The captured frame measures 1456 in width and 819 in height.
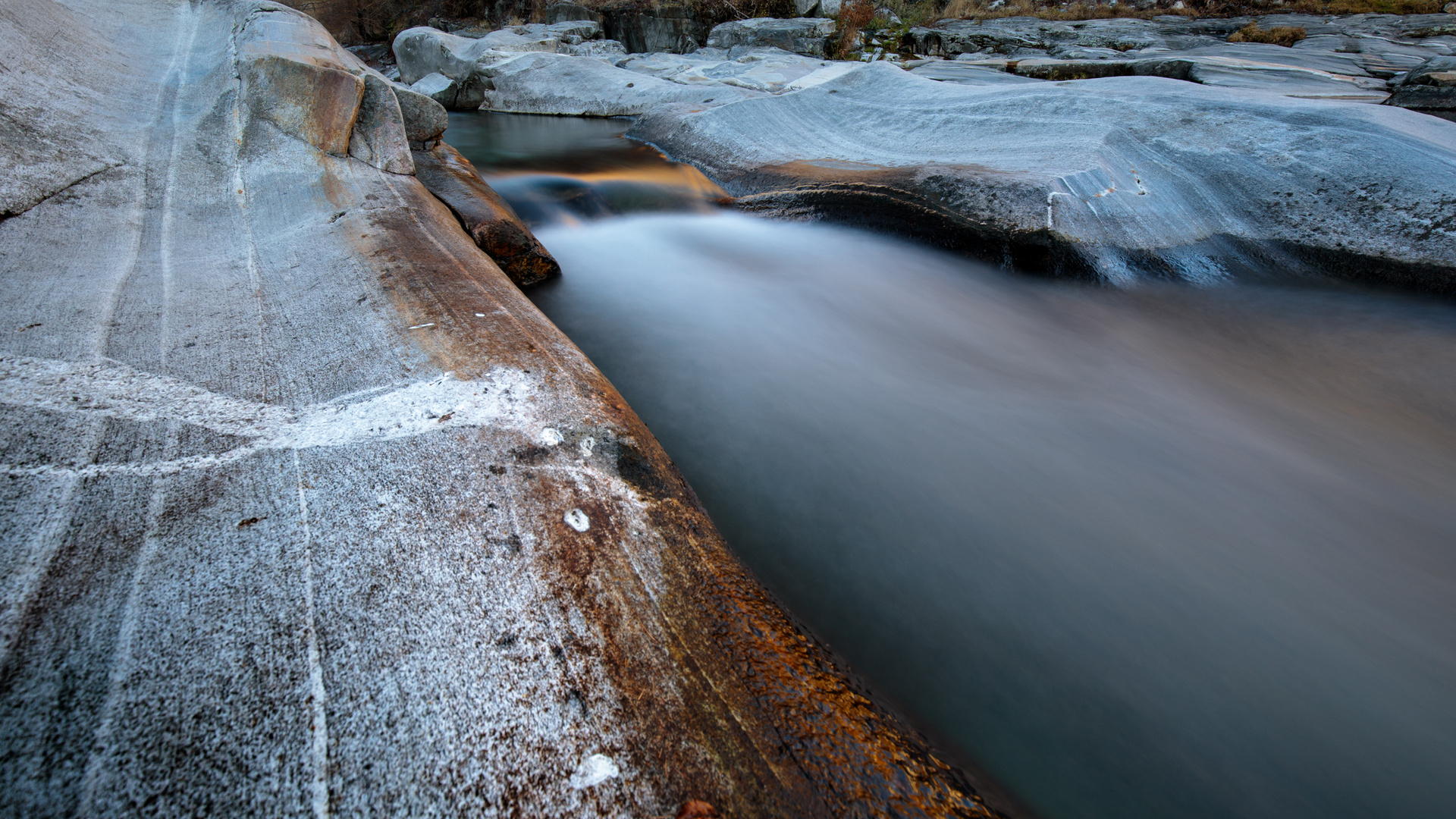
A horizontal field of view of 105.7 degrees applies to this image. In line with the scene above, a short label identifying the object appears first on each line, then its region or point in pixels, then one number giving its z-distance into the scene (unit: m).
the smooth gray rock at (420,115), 4.32
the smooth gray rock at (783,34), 10.93
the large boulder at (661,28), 12.86
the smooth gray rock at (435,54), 10.17
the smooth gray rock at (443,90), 10.09
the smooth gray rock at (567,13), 13.23
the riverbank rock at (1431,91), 5.00
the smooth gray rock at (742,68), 7.51
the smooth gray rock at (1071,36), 9.90
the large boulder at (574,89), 8.24
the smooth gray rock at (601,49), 11.47
